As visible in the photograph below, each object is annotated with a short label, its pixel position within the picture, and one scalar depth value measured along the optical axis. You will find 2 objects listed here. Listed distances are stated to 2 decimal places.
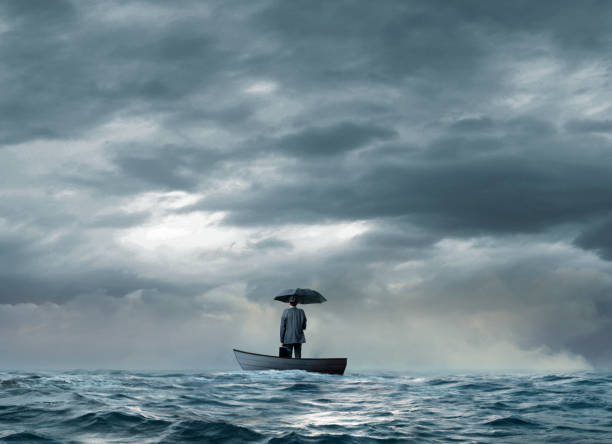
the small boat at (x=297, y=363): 26.31
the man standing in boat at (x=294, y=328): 27.94
